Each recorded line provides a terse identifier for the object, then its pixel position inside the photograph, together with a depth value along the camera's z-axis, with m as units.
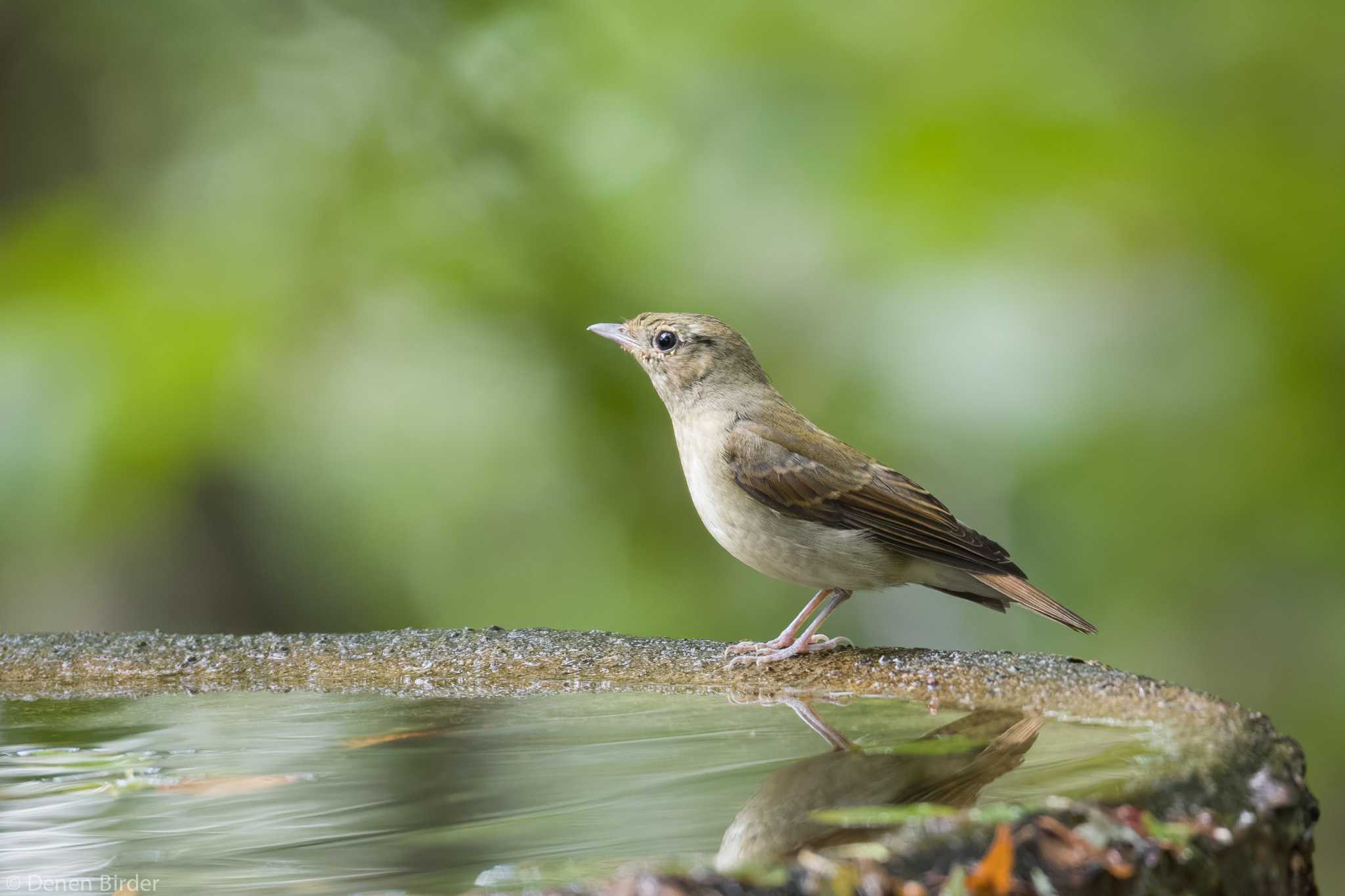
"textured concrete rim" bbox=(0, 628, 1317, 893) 3.43
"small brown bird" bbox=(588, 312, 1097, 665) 6.71
